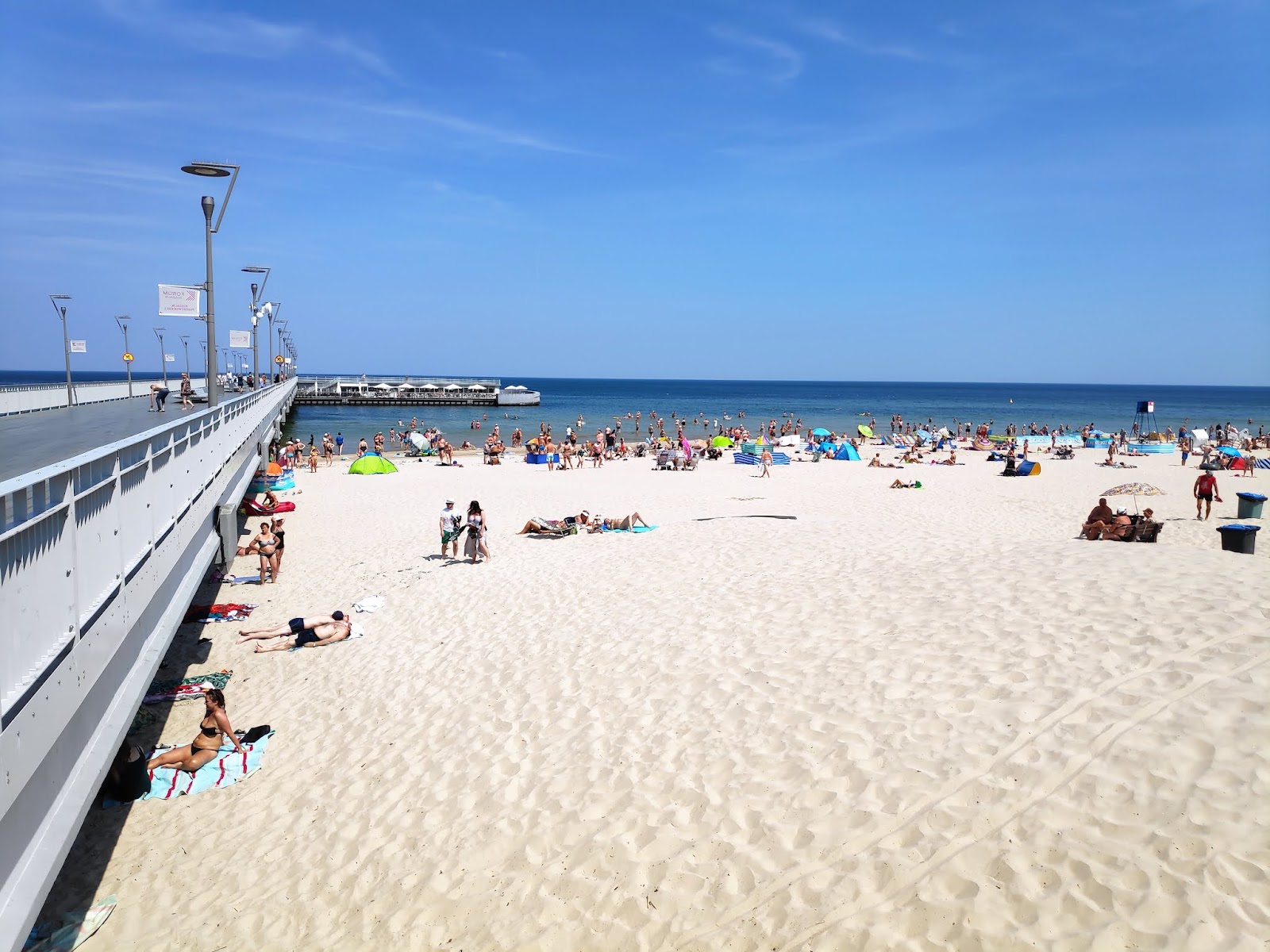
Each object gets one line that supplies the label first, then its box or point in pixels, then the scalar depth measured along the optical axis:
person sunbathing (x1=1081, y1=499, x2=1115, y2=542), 12.97
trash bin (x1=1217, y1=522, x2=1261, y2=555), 11.81
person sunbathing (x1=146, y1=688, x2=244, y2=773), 7.18
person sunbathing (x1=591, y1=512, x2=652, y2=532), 16.05
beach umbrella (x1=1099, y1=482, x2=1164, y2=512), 16.25
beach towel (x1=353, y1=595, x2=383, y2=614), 11.62
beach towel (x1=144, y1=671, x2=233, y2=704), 8.79
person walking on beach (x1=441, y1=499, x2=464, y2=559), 14.48
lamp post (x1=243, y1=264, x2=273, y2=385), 30.05
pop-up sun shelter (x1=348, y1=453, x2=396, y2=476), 27.98
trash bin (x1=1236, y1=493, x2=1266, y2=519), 15.94
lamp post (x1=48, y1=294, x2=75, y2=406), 33.40
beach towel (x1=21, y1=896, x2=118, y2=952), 5.04
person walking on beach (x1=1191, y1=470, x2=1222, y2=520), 17.78
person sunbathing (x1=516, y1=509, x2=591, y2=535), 15.91
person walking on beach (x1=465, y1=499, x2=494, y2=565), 13.65
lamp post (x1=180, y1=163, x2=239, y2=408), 14.96
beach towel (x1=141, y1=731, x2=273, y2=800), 6.88
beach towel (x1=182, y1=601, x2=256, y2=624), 11.40
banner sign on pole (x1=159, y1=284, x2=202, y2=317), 15.09
